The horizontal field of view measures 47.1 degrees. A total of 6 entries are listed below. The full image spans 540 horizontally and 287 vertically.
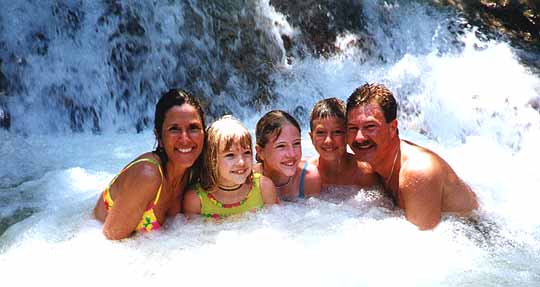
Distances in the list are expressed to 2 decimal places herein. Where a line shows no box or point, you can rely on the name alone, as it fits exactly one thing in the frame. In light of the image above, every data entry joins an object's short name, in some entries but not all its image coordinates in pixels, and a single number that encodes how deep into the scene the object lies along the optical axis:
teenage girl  3.95
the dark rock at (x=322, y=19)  8.11
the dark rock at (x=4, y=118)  6.57
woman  3.42
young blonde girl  3.70
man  3.65
